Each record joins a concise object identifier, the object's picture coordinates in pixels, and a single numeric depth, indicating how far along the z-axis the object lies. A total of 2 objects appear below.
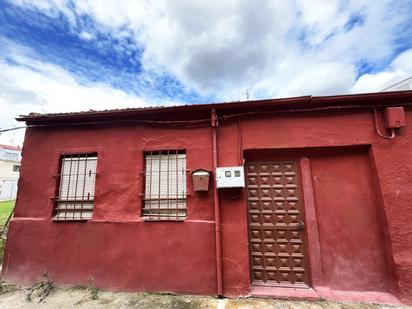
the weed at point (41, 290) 4.06
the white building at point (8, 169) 16.81
